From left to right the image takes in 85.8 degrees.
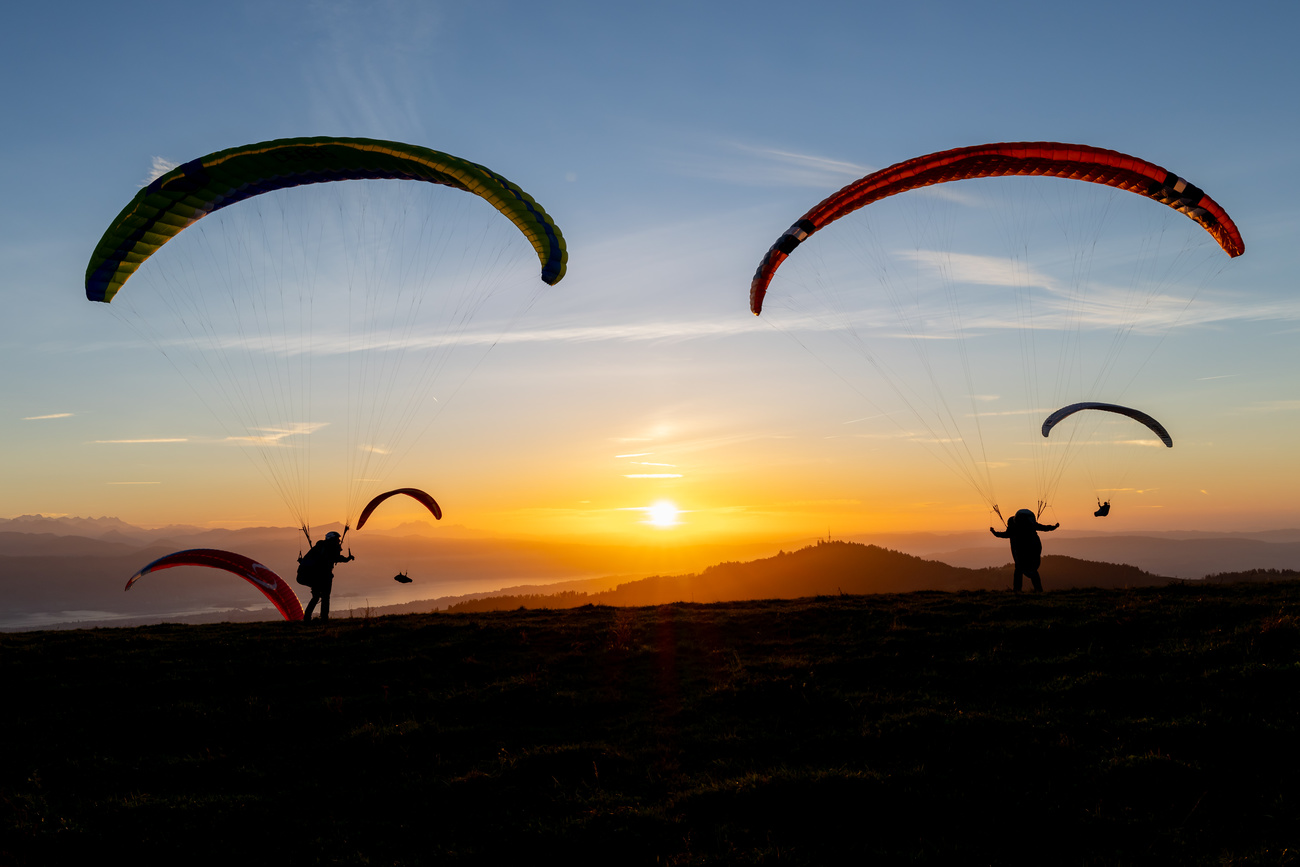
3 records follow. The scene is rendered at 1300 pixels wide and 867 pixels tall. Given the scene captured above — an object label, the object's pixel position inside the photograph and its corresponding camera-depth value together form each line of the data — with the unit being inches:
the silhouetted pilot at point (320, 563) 766.5
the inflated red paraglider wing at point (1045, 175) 652.7
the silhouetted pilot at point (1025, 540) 807.7
